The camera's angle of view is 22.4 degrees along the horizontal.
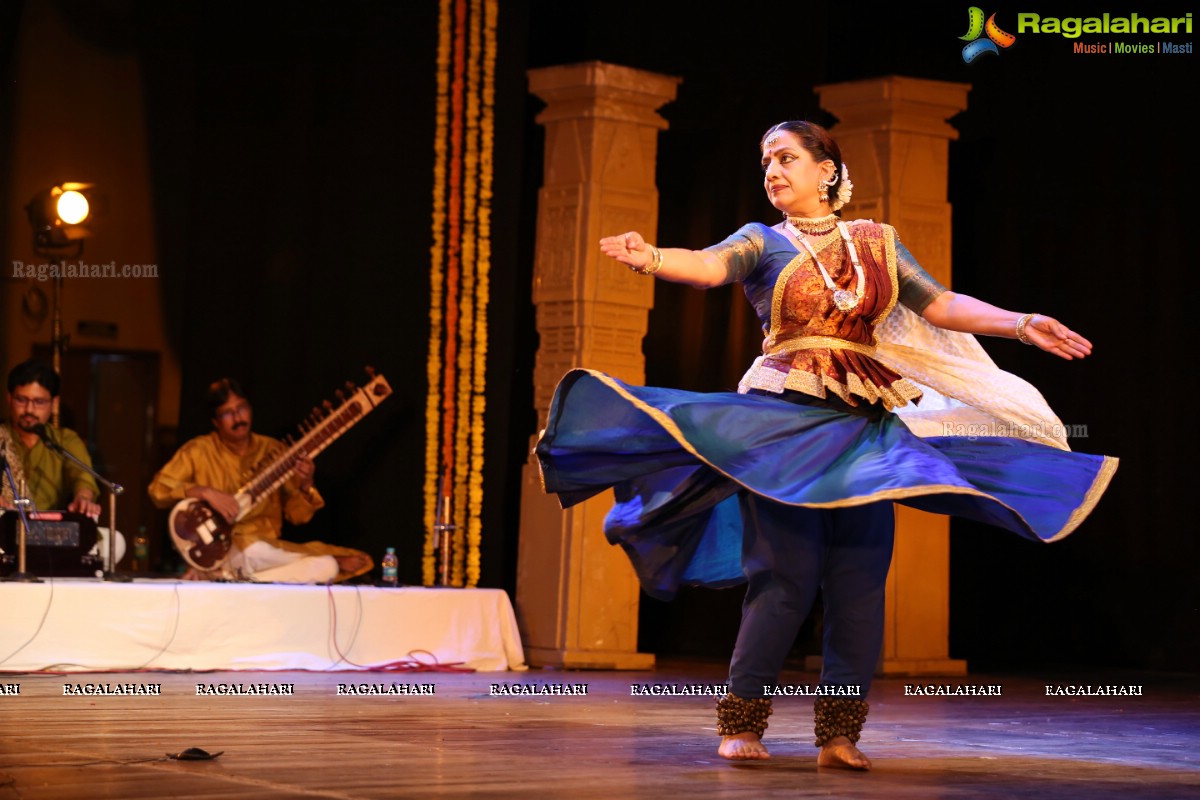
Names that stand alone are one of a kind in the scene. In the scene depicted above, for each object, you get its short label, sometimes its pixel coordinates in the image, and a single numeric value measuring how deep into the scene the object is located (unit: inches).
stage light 552.9
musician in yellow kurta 503.7
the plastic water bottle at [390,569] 506.3
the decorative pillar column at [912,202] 528.9
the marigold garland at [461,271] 562.7
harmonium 444.2
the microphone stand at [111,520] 432.5
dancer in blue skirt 242.0
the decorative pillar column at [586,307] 525.2
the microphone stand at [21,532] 428.8
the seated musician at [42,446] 483.4
